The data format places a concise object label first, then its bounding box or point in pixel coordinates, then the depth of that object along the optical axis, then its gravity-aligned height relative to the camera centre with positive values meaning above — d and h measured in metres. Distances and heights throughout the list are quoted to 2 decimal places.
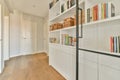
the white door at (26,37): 3.35 +0.13
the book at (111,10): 0.71 +0.36
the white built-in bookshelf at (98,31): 0.75 +0.12
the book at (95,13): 0.81 +0.38
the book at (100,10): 0.78 +0.40
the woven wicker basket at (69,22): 1.28 +0.40
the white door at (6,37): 2.53 +0.08
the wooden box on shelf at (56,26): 1.67 +0.41
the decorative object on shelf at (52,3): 1.89 +1.26
